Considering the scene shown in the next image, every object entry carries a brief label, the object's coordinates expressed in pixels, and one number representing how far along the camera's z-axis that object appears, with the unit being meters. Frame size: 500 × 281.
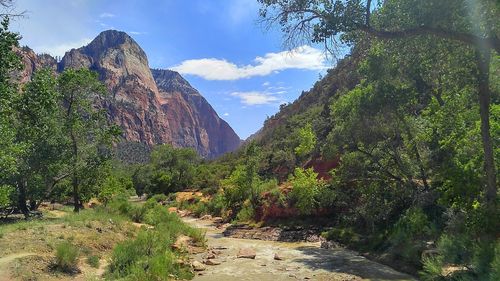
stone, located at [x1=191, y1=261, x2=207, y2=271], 20.55
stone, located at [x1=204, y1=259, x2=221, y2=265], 22.27
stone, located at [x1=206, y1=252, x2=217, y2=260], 24.10
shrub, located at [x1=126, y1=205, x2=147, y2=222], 33.53
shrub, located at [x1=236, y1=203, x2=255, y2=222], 40.78
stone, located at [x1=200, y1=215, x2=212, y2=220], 48.42
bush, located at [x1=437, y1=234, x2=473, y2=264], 13.88
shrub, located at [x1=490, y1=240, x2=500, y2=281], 10.48
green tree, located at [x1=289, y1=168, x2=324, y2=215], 33.31
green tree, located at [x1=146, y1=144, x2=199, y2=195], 75.88
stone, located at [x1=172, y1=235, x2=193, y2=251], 23.92
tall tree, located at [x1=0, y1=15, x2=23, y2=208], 14.53
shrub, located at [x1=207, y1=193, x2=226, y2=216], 48.94
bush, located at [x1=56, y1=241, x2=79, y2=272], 15.84
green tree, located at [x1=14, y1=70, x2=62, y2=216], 23.89
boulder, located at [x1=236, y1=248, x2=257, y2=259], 24.58
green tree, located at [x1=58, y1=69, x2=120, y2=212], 28.02
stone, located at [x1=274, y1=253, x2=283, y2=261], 24.06
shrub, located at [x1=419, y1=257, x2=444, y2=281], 14.73
